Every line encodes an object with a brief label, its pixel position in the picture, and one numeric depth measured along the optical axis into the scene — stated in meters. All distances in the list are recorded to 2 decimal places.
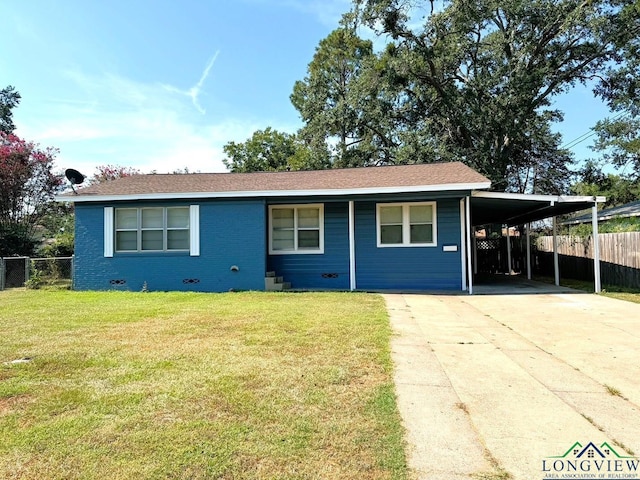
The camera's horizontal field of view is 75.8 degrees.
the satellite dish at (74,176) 11.93
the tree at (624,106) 19.09
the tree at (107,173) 23.88
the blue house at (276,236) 11.01
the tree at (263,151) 31.70
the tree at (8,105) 29.22
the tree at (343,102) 22.81
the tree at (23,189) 17.02
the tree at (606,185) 23.17
